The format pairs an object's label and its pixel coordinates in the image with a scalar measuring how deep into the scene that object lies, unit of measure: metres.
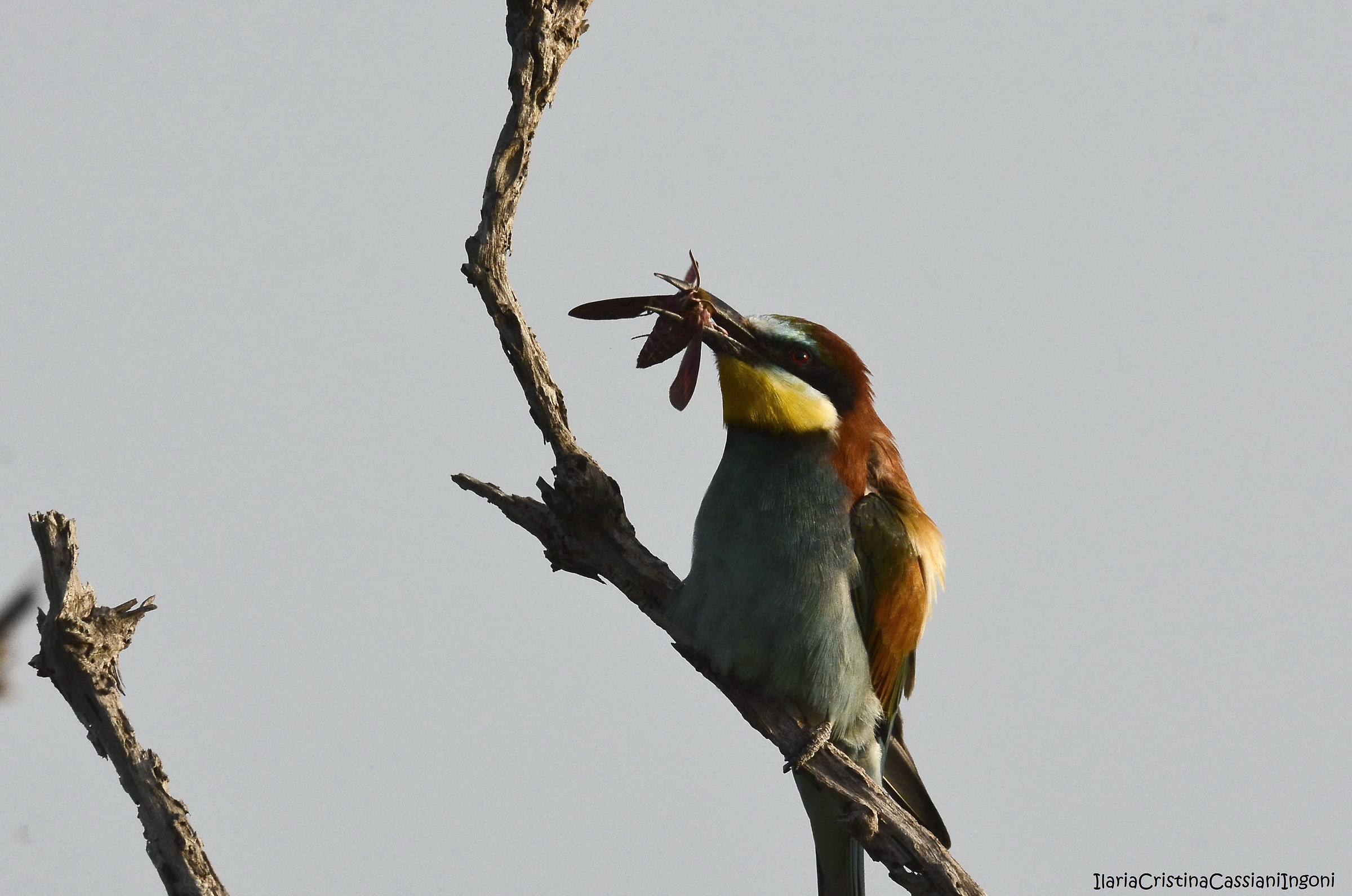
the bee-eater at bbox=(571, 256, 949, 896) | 7.09
